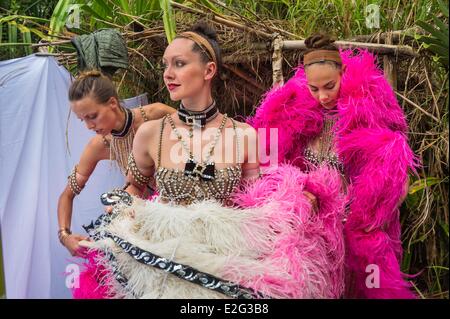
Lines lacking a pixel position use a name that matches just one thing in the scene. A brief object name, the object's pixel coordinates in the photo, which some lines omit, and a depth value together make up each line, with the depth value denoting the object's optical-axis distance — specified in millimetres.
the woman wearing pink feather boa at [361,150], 2408
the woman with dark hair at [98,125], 2463
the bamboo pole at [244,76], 3355
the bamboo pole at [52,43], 3010
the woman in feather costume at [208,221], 1950
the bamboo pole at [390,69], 2879
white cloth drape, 2873
